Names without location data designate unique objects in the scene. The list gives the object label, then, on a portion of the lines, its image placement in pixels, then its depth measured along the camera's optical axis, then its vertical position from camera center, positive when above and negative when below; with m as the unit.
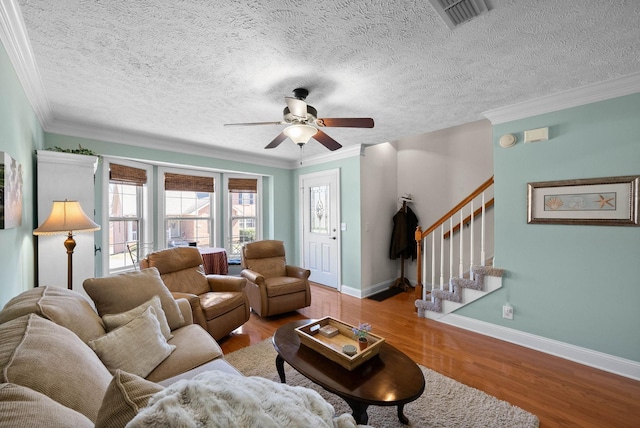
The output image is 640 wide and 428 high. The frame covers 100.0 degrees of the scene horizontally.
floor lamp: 2.14 -0.03
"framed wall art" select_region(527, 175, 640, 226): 2.21 +0.10
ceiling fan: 2.12 +0.80
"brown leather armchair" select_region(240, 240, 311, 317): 3.27 -0.83
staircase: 2.92 -0.69
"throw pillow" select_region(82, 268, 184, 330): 1.79 -0.52
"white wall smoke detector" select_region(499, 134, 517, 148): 2.74 +0.76
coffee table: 1.39 -0.93
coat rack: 4.63 -1.14
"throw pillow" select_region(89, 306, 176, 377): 1.37 -0.70
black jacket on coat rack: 4.57 -0.34
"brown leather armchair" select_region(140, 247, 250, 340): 2.57 -0.78
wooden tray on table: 1.64 -0.88
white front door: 4.66 -0.16
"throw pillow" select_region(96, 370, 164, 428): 0.66 -0.47
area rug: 1.70 -1.32
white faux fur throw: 0.59 -0.47
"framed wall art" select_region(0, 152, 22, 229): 1.49 +0.17
